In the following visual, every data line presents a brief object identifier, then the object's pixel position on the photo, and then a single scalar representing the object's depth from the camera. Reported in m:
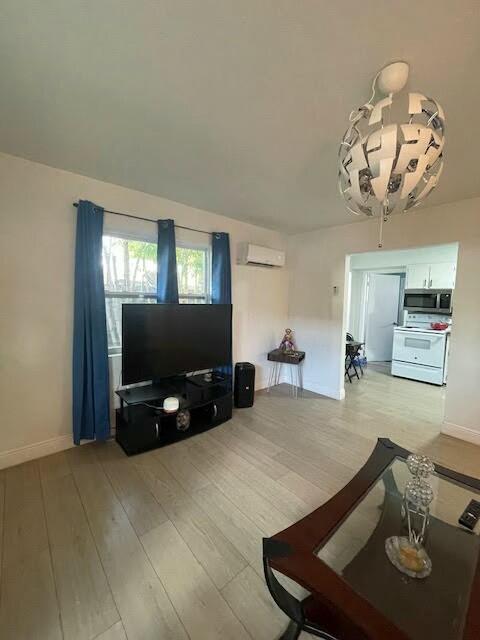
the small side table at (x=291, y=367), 3.74
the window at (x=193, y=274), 3.08
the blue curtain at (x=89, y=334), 2.26
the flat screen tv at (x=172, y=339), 2.35
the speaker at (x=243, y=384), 3.30
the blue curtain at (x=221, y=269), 3.20
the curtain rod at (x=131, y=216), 2.44
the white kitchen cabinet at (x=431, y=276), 4.55
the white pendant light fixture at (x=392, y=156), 0.90
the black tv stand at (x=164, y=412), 2.31
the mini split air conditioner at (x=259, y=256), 3.43
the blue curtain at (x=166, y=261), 2.71
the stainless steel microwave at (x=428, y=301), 4.46
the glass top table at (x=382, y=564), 0.83
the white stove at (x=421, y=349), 4.32
